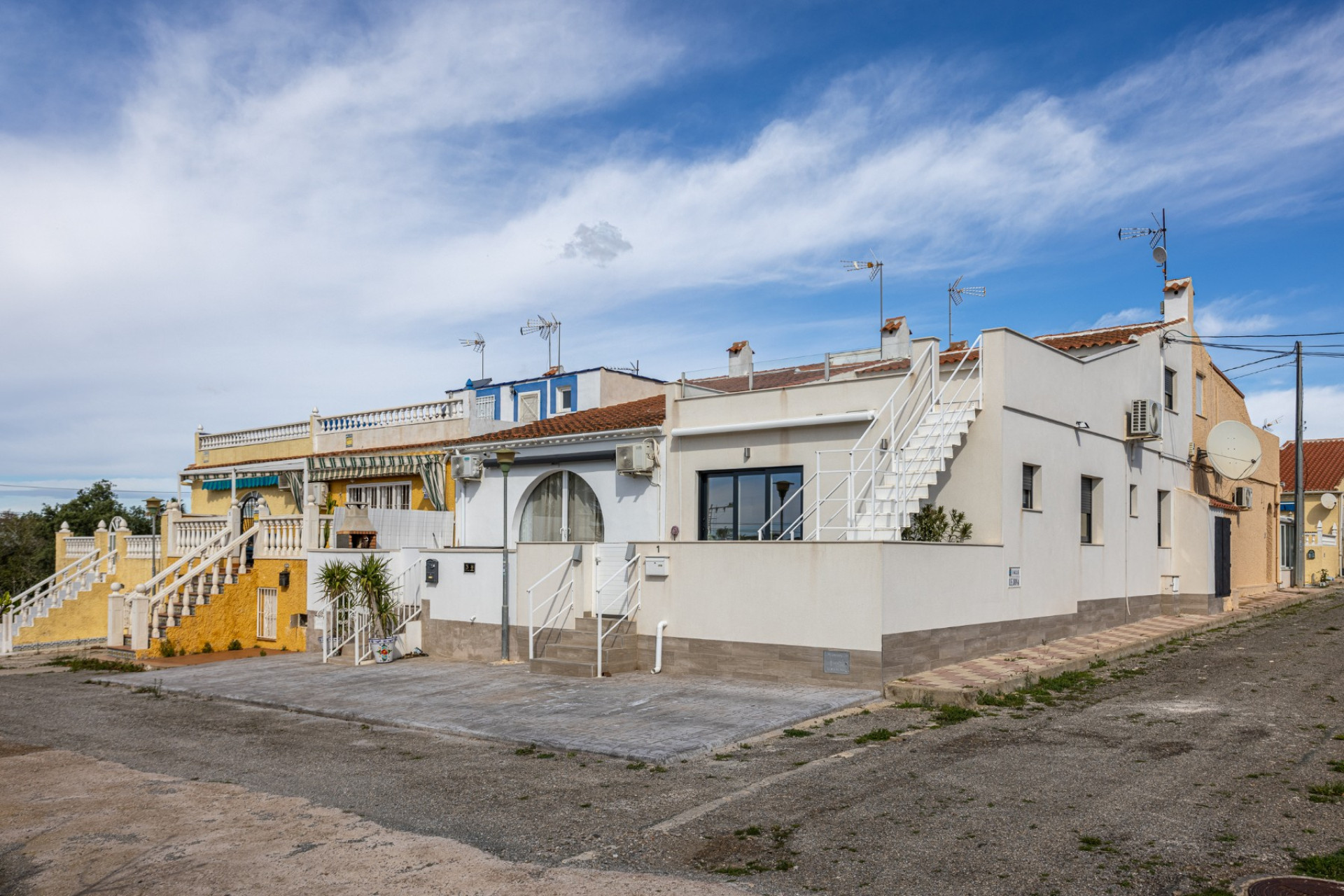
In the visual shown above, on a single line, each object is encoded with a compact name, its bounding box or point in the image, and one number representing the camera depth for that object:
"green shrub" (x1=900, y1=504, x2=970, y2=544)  15.63
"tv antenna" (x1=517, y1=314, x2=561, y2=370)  37.81
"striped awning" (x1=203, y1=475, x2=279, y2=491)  28.73
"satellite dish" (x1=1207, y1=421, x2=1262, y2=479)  24.47
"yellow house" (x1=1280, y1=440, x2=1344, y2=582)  40.62
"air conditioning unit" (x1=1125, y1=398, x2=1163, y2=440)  20.64
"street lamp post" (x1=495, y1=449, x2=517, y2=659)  17.67
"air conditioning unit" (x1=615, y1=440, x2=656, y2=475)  19.02
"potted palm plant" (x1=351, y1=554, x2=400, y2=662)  18.56
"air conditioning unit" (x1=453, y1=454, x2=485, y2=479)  21.98
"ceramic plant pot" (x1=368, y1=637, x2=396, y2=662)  18.00
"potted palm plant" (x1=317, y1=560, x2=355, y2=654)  19.12
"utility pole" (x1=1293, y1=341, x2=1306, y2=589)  33.44
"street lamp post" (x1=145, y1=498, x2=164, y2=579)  25.64
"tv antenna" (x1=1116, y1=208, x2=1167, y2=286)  25.92
